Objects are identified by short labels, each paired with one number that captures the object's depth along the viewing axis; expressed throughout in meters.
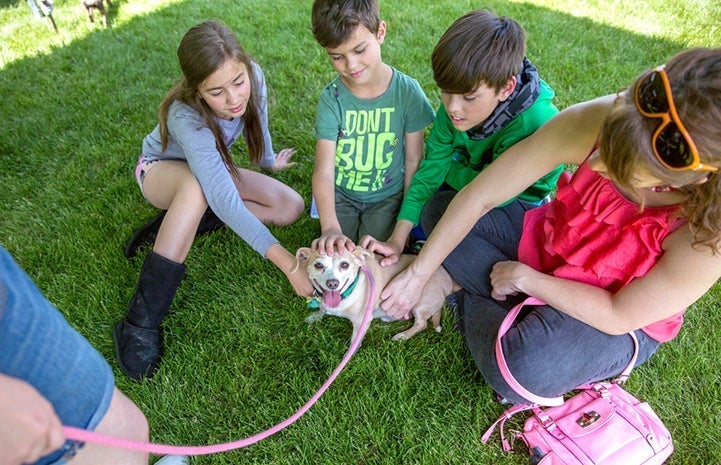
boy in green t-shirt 2.31
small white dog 2.23
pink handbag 1.78
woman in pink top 1.23
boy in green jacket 2.04
